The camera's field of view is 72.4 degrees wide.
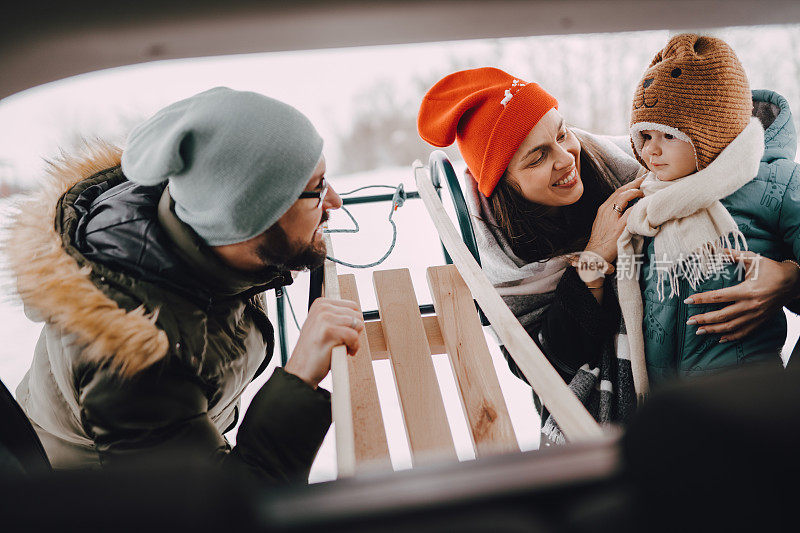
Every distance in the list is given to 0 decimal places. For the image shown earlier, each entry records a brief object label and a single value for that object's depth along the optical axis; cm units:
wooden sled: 90
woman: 127
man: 85
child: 106
